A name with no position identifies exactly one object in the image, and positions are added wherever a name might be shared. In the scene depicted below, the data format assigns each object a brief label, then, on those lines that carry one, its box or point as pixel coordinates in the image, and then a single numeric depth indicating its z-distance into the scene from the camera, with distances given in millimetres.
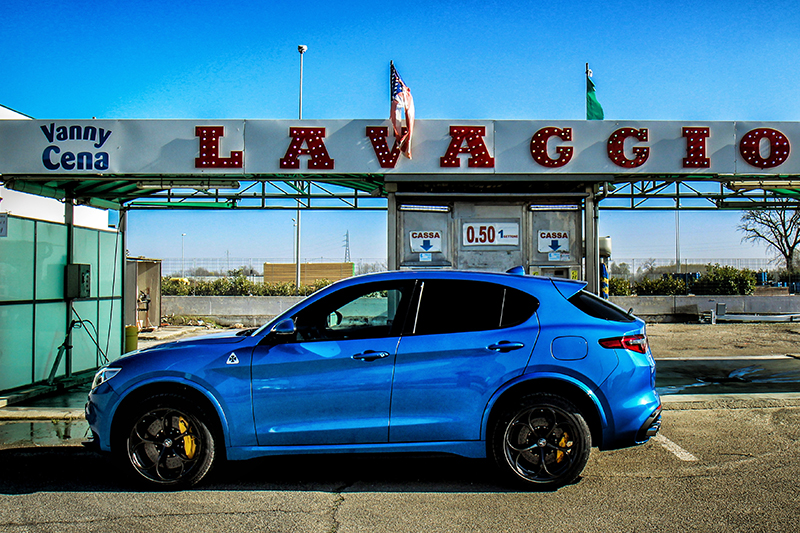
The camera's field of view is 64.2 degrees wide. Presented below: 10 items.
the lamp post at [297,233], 27747
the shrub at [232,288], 26438
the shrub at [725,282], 24375
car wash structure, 8961
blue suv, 4965
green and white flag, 10461
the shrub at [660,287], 25031
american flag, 8719
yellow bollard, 11992
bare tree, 42875
